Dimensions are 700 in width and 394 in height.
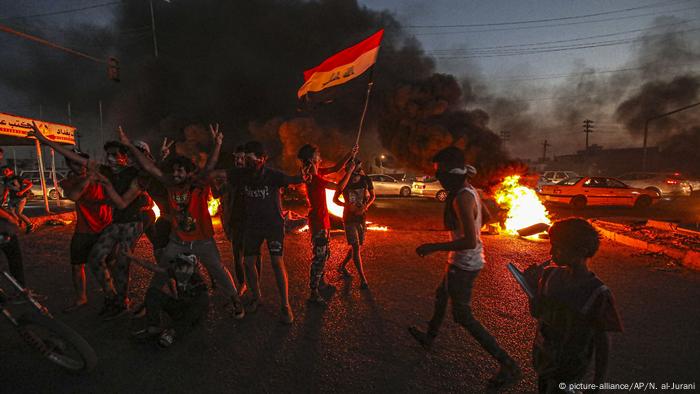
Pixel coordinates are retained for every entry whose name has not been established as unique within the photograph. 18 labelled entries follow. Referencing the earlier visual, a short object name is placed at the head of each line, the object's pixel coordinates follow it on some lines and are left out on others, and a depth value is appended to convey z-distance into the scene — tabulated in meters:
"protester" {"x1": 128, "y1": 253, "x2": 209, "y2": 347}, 3.26
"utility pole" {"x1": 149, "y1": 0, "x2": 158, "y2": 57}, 25.50
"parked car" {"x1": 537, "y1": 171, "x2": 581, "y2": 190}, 26.01
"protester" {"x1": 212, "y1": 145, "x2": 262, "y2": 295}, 4.18
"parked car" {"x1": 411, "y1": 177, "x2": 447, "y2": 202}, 20.34
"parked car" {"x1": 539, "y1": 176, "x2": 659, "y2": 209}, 16.44
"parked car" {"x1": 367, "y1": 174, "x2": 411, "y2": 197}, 21.55
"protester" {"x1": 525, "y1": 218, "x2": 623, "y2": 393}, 1.84
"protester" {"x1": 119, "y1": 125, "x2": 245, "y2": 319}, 3.49
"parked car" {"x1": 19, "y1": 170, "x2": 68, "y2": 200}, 20.97
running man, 2.67
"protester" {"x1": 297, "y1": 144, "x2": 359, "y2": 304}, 4.34
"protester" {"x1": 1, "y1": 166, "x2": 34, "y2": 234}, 9.36
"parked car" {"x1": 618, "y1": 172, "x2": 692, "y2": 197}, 20.80
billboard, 11.13
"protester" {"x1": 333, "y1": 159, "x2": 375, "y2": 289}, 4.85
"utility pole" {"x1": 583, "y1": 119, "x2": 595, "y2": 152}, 47.88
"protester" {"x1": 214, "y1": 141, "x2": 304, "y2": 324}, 3.77
